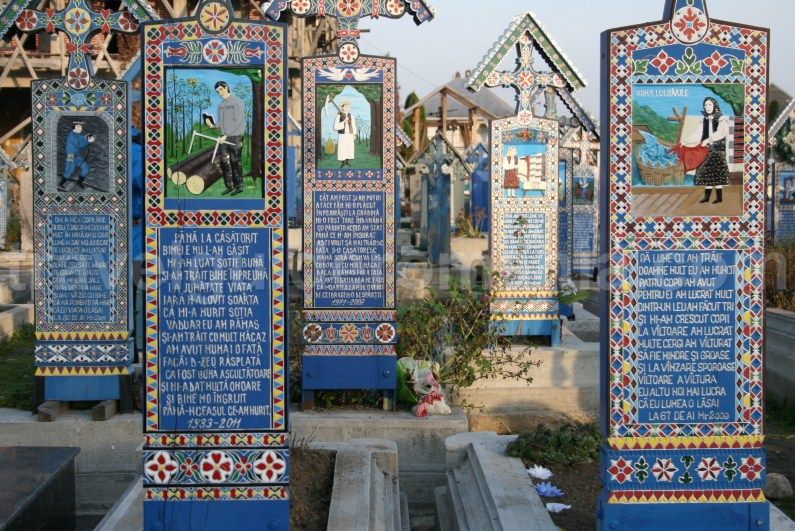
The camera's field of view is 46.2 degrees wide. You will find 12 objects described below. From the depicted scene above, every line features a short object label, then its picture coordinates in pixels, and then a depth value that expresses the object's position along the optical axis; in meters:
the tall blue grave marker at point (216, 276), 4.47
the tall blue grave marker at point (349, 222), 7.55
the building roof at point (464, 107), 48.62
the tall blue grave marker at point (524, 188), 9.75
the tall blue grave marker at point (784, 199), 18.70
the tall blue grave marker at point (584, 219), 19.45
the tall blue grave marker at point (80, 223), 7.05
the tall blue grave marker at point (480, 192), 23.00
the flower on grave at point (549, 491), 5.49
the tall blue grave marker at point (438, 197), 18.61
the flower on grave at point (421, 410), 7.32
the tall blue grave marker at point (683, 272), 4.49
